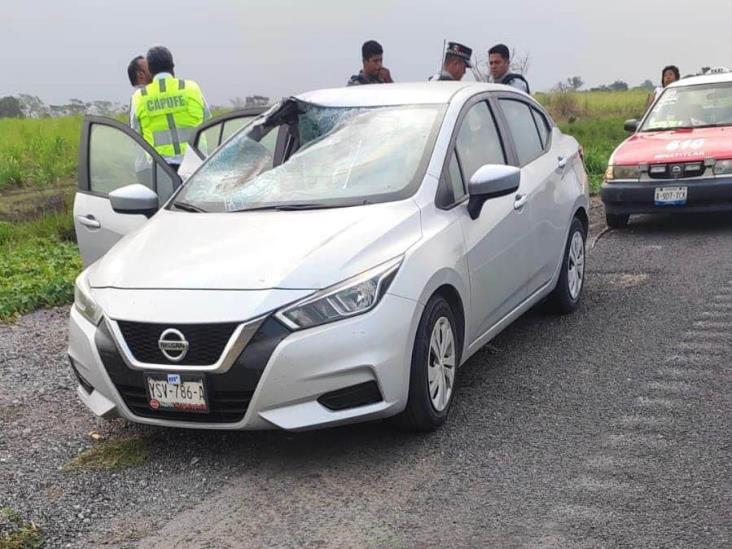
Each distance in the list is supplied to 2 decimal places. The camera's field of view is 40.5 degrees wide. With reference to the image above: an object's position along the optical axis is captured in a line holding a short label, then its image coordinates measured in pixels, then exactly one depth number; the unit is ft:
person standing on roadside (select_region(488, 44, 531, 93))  32.32
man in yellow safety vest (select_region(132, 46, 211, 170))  25.02
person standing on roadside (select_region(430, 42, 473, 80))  31.55
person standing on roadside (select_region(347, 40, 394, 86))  31.89
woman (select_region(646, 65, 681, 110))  47.09
